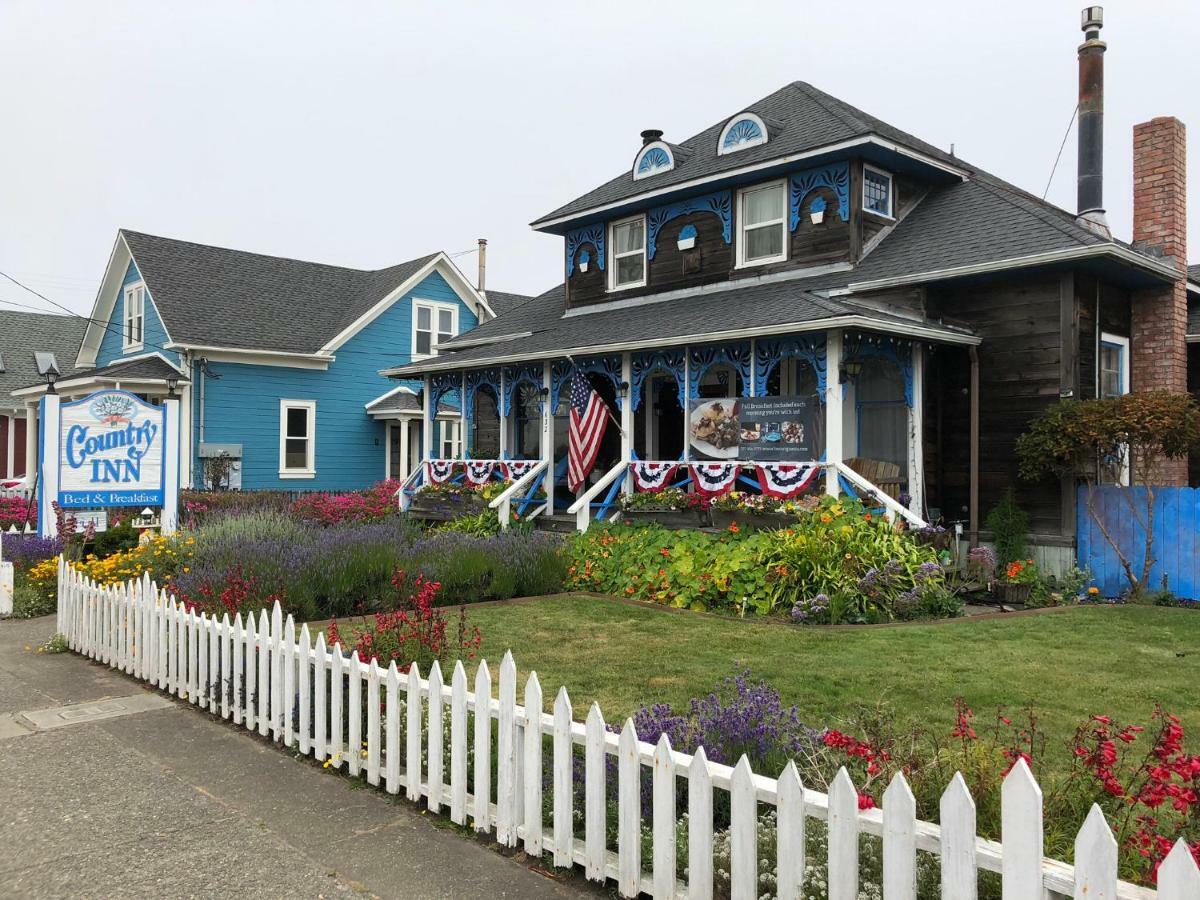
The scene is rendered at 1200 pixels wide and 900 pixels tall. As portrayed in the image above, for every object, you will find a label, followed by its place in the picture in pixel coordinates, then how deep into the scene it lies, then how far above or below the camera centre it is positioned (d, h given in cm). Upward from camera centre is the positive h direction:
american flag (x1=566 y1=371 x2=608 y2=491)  1588 +48
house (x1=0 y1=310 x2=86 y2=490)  3127 +363
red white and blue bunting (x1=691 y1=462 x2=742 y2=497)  1341 -32
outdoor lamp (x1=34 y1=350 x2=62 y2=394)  3065 +317
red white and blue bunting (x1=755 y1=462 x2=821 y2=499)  1260 -30
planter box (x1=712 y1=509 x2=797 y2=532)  1224 -89
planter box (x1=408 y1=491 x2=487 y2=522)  1694 -100
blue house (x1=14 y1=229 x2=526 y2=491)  2400 +292
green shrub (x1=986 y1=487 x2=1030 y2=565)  1273 -104
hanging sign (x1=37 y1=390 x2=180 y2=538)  1058 -2
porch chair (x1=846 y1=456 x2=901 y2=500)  1372 -27
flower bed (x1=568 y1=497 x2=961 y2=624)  1013 -141
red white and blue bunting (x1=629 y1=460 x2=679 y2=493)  1439 -30
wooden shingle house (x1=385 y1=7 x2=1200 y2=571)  1296 +239
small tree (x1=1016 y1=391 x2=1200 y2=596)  1115 +23
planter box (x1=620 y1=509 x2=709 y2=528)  1357 -94
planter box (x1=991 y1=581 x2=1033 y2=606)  1151 -175
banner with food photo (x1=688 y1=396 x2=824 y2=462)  1312 +41
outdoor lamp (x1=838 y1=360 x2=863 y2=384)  1264 +122
